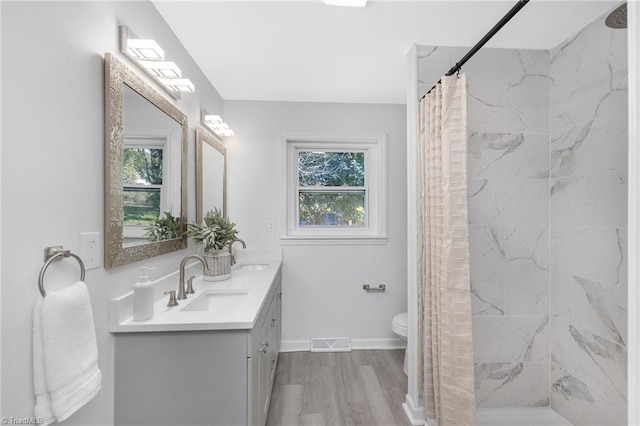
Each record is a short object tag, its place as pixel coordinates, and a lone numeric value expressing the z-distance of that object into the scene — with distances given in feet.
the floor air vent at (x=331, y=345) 8.74
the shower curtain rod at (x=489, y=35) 3.43
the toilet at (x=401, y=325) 7.47
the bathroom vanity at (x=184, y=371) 3.83
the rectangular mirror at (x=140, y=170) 3.72
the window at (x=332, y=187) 9.30
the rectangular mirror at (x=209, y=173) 6.66
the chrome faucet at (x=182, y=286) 5.04
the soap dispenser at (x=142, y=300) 3.91
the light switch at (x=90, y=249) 3.29
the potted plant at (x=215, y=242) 6.28
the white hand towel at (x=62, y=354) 2.60
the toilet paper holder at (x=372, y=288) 8.91
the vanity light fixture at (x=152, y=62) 3.98
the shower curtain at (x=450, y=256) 4.55
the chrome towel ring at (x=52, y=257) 2.69
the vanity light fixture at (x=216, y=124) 7.08
